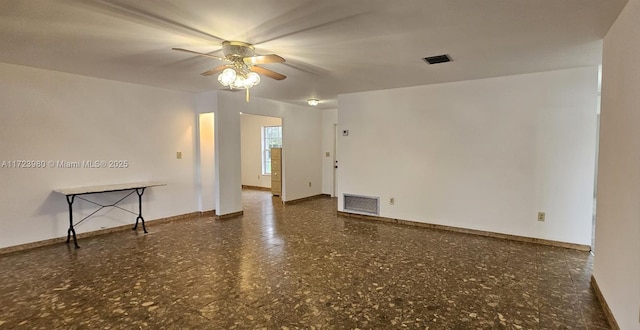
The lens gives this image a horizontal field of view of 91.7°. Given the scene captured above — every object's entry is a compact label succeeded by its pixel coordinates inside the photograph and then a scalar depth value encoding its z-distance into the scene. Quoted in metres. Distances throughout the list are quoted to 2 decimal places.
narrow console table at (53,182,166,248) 4.04
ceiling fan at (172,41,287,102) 2.90
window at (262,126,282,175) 9.21
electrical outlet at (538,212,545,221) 4.14
